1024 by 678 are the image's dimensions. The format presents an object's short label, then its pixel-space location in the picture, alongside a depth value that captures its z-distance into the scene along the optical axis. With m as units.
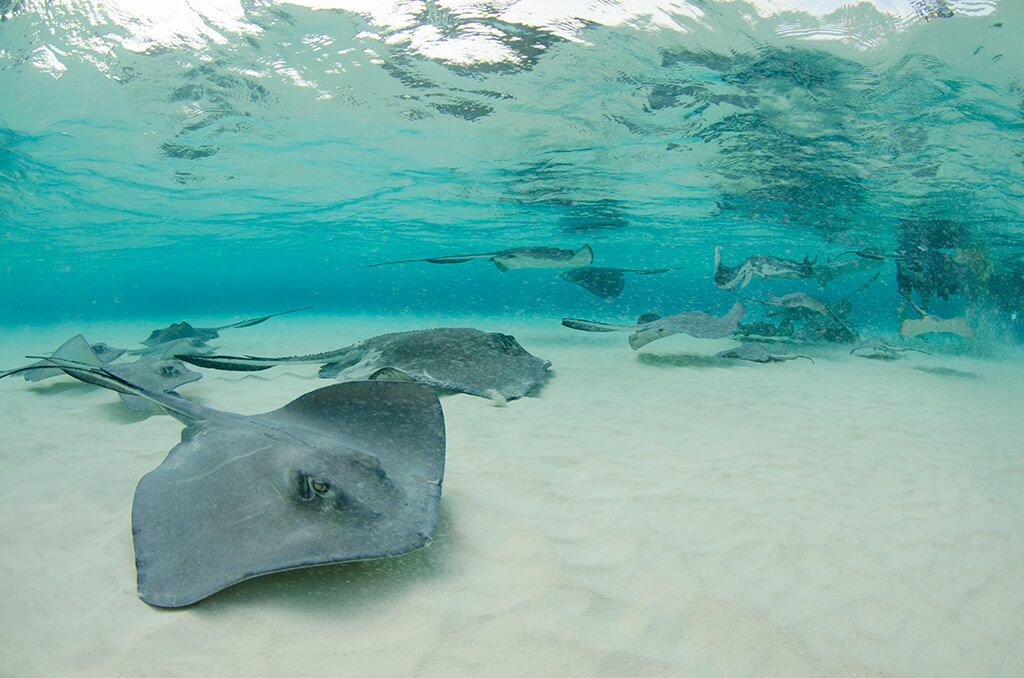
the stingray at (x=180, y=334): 10.23
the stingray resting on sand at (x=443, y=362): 5.14
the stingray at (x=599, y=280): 13.73
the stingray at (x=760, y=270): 10.65
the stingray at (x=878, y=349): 10.05
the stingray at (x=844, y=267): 11.70
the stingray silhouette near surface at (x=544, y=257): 11.16
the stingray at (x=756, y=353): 8.41
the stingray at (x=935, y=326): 8.99
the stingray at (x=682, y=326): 7.06
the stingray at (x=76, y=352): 5.34
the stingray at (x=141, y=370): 5.00
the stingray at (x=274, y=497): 1.79
